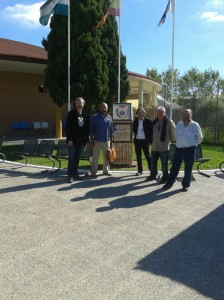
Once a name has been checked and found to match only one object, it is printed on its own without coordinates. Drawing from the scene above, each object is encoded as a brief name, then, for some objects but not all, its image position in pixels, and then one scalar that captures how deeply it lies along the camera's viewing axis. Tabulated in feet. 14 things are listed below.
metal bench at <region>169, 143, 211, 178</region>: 20.96
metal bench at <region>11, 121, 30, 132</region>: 47.89
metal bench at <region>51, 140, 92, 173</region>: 22.24
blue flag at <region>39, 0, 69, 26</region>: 27.95
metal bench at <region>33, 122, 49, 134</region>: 49.23
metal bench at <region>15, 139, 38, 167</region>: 23.41
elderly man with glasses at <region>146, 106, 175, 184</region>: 18.55
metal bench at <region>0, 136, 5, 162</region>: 25.51
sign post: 23.60
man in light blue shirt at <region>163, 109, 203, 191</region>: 16.98
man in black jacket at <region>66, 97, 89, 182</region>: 18.93
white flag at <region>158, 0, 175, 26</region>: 29.28
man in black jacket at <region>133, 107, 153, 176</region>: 20.38
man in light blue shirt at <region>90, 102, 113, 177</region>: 19.80
